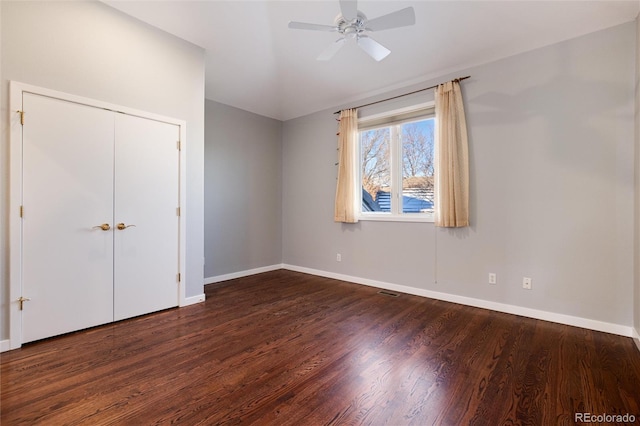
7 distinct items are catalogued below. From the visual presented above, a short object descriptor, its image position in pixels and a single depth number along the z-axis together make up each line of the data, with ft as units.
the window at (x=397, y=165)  12.67
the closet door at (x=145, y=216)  9.36
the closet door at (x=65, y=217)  7.72
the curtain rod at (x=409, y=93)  11.16
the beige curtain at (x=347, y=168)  14.53
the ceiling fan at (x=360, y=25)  7.21
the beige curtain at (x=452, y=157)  11.09
